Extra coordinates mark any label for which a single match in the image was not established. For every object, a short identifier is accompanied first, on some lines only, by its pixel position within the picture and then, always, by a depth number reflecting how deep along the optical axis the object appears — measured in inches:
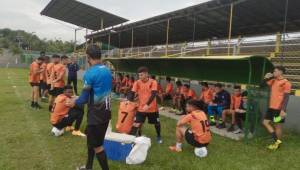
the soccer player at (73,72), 387.4
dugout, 214.5
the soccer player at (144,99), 192.1
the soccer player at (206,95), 282.0
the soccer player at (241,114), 239.3
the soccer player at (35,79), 307.4
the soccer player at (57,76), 281.0
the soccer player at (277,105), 194.5
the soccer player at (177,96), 331.3
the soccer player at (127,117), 198.9
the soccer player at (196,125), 175.2
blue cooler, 157.3
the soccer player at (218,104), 255.8
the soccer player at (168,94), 360.8
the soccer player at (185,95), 314.6
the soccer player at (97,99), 122.9
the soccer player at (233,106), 242.5
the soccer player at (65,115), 209.5
